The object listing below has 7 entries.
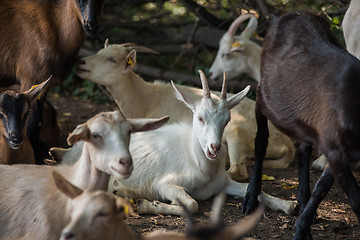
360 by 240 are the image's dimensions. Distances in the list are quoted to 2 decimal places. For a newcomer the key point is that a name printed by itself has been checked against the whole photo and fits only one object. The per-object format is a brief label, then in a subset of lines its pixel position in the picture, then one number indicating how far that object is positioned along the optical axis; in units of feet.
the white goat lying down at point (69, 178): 28.60
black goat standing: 30.55
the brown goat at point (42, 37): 44.86
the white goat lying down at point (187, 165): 37.81
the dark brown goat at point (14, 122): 38.24
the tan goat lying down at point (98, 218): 23.17
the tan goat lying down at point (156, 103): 47.52
